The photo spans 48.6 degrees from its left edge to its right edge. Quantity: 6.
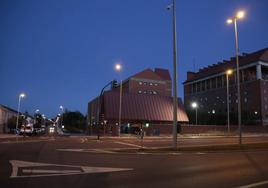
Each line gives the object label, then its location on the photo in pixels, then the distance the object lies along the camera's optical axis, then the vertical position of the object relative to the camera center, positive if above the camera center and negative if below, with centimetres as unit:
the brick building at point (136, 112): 6306 +437
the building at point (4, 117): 7586 +325
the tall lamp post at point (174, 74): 2241 +438
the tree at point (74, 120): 13268 +494
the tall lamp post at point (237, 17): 2564 +1007
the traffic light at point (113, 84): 3550 +554
